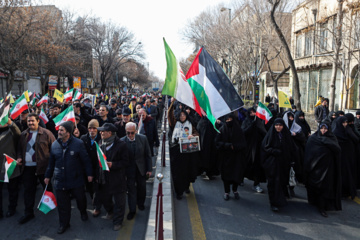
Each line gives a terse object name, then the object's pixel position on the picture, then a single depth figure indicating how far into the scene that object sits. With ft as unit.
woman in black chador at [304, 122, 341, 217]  17.71
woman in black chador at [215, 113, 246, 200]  19.51
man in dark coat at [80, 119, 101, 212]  17.39
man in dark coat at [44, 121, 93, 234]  15.29
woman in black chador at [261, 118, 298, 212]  18.02
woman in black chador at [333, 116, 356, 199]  19.97
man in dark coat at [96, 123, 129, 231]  15.61
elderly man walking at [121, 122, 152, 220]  17.12
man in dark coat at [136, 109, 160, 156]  24.71
